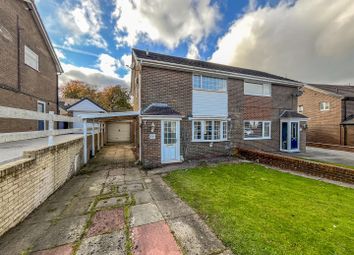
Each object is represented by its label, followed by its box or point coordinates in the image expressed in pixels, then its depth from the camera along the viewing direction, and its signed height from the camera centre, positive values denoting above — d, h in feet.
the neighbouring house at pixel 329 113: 57.29 +5.18
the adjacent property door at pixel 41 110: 38.78 +3.83
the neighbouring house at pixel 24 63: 28.55 +12.85
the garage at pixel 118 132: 74.33 -2.65
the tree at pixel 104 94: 125.70 +24.71
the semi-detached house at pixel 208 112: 30.52 +3.07
